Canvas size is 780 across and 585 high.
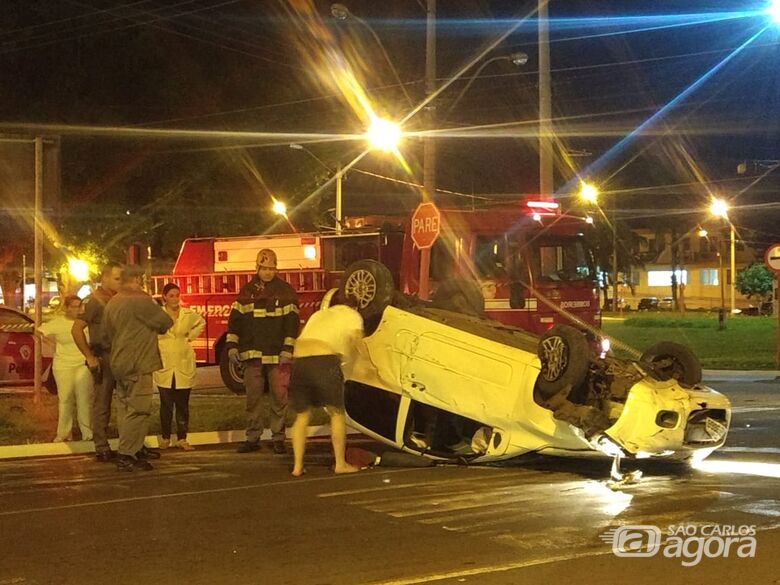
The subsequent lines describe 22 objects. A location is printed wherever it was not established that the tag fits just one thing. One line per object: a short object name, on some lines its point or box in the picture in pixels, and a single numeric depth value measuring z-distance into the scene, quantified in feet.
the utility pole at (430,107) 52.65
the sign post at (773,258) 67.41
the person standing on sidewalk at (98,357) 30.78
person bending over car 27.35
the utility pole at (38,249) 40.86
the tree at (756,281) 247.50
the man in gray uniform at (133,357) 28.73
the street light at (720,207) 175.73
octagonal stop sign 43.86
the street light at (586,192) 91.54
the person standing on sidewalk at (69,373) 33.55
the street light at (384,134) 63.62
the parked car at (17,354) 46.52
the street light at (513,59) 57.82
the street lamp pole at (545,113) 61.21
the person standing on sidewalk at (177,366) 32.81
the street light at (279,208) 91.25
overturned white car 24.71
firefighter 31.53
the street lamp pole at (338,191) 86.02
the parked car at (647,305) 257.05
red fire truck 47.24
